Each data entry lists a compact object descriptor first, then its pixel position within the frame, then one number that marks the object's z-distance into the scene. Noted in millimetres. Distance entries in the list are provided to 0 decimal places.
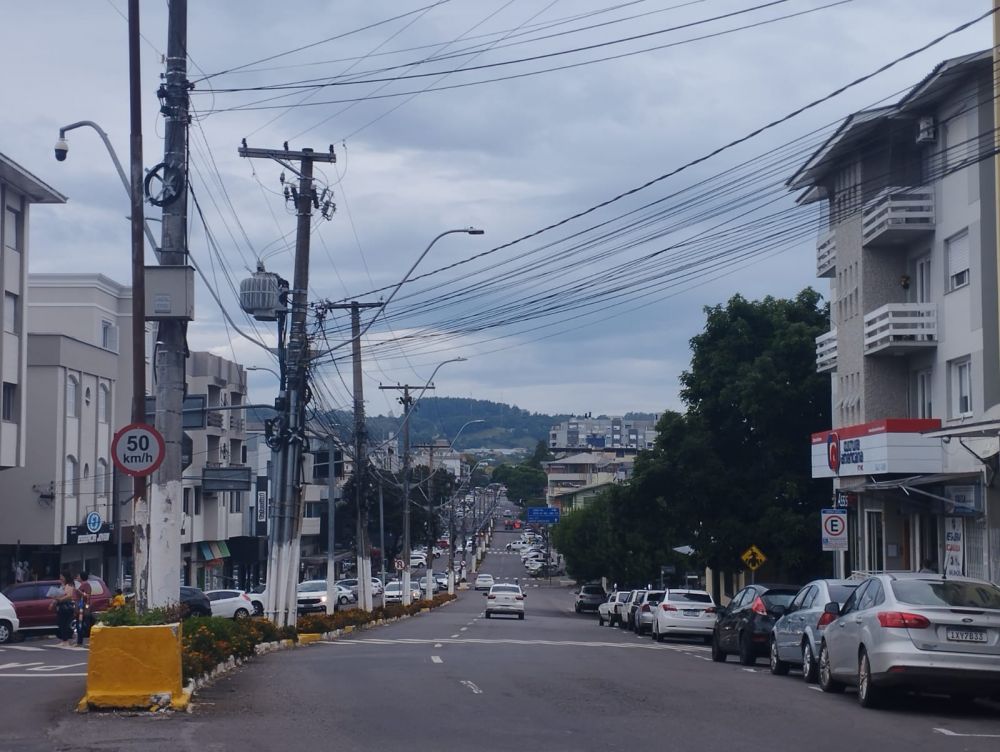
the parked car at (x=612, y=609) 47594
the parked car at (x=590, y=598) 70125
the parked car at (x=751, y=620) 22891
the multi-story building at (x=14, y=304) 43219
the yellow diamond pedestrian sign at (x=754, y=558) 38669
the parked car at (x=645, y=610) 38250
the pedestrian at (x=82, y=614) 30031
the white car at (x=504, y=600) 50094
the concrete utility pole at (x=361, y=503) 41500
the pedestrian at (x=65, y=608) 30797
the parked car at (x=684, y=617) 33969
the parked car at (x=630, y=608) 42697
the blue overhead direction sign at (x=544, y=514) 114188
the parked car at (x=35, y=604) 34500
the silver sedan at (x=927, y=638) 13859
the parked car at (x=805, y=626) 18391
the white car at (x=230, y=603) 45906
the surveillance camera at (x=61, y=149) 21875
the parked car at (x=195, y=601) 39812
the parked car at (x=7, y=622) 31969
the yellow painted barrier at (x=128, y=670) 13266
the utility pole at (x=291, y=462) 30109
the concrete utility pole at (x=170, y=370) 16469
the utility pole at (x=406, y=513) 53247
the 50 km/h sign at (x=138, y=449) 15008
